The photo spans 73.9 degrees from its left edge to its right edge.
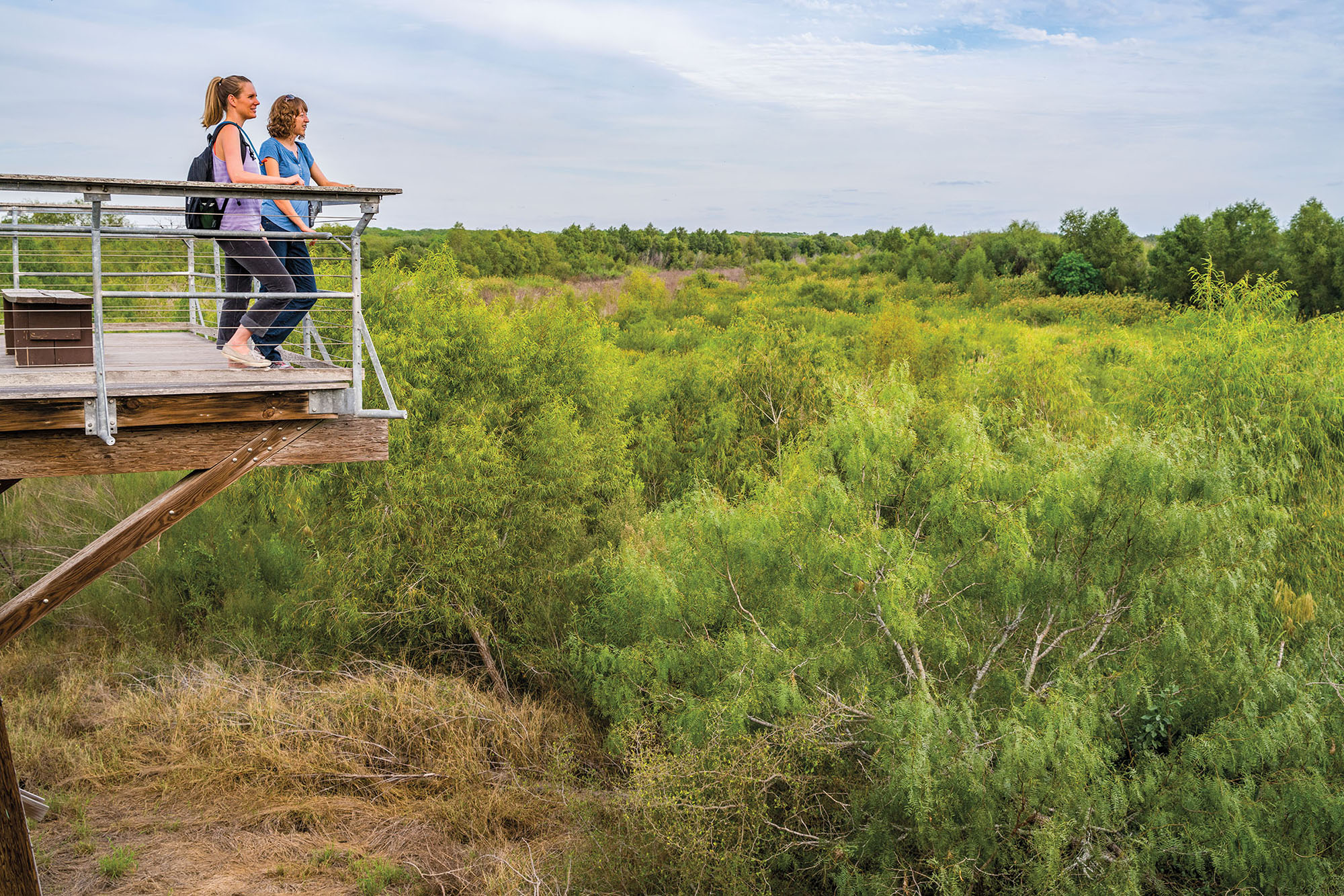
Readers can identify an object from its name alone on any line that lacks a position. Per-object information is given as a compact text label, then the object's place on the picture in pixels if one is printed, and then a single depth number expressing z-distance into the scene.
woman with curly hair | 4.75
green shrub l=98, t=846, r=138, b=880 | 7.55
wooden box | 4.25
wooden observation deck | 4.05
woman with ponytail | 4.54
